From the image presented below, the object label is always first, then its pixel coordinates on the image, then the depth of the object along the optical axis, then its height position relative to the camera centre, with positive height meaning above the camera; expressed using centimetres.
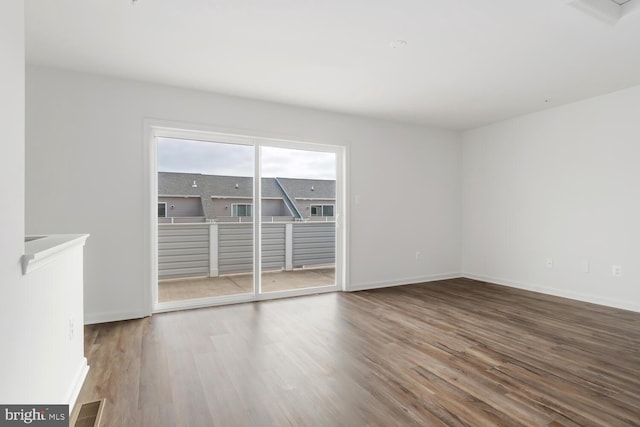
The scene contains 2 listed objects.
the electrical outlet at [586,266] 401 -66
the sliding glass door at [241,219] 372 -8
